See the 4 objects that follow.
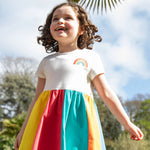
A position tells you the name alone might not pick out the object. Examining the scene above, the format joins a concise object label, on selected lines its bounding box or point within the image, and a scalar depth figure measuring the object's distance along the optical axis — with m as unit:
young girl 1.31
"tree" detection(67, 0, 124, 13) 3.10
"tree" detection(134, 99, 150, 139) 20.41
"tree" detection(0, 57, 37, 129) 18.52
